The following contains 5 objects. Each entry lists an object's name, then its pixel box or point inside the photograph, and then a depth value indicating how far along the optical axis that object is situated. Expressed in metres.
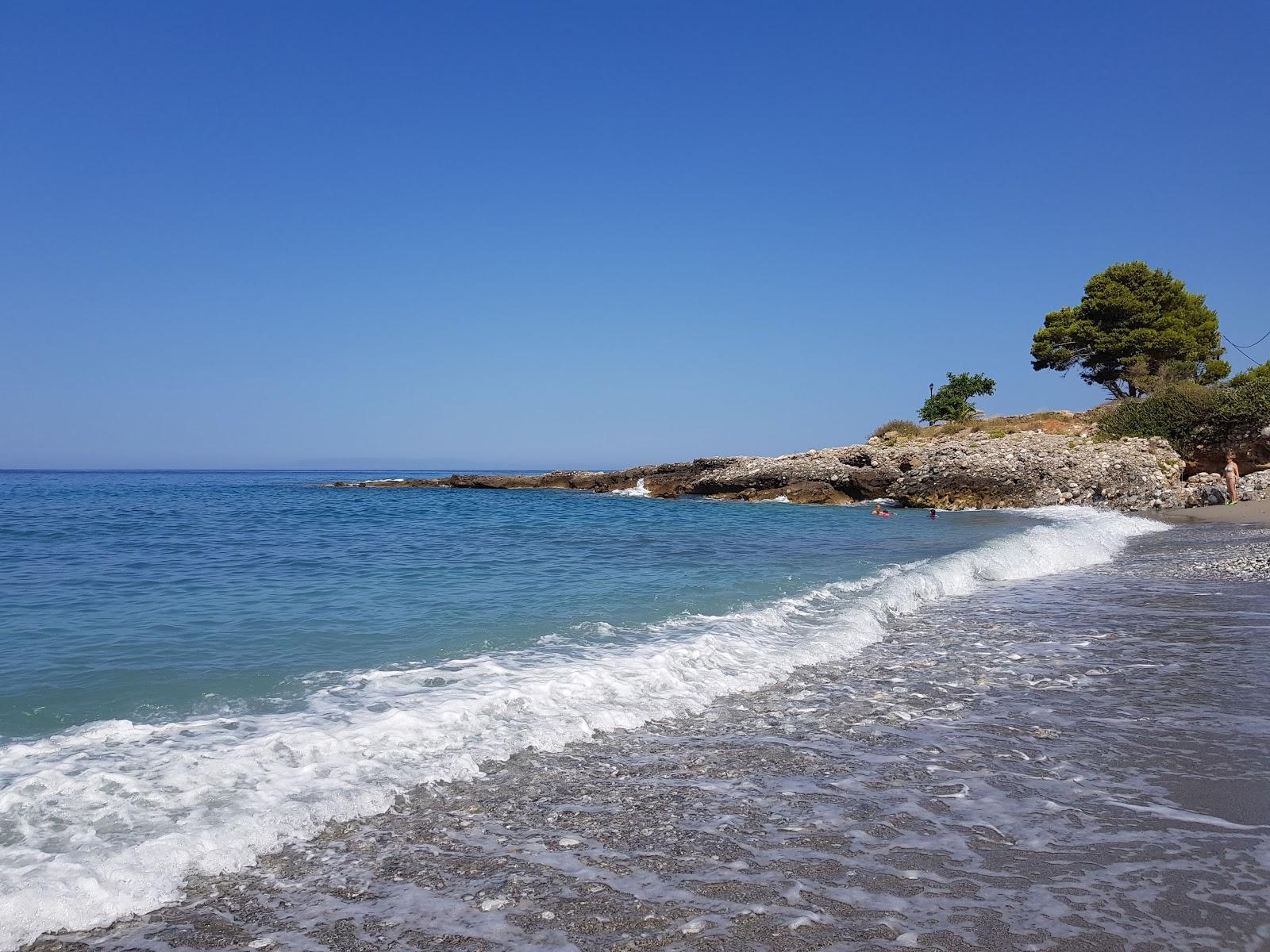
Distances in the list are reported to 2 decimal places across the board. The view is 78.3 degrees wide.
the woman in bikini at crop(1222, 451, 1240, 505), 30.34
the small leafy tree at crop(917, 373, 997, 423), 58.16
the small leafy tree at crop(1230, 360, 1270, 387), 42.62
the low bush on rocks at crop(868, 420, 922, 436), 49.97
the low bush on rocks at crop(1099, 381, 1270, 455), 34.91
